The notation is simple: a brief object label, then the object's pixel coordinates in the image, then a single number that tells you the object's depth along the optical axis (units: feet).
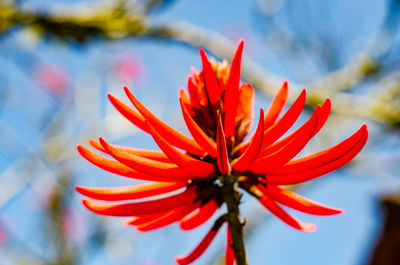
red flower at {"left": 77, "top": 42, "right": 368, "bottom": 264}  1.70
